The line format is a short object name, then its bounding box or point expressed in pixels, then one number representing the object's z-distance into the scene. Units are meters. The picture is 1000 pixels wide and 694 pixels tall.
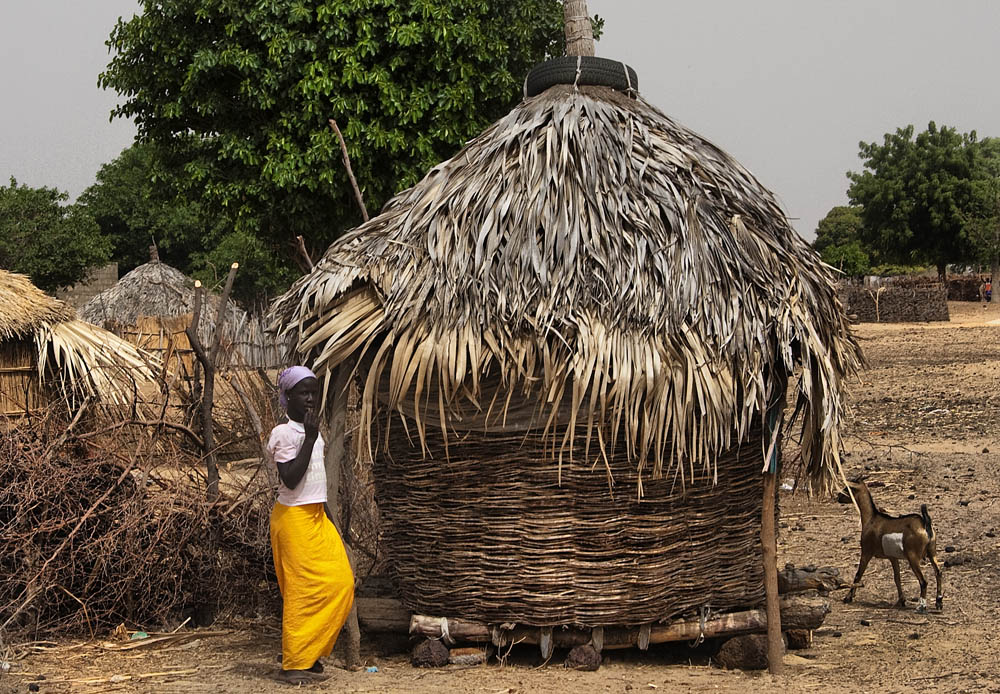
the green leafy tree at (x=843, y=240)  48.41
